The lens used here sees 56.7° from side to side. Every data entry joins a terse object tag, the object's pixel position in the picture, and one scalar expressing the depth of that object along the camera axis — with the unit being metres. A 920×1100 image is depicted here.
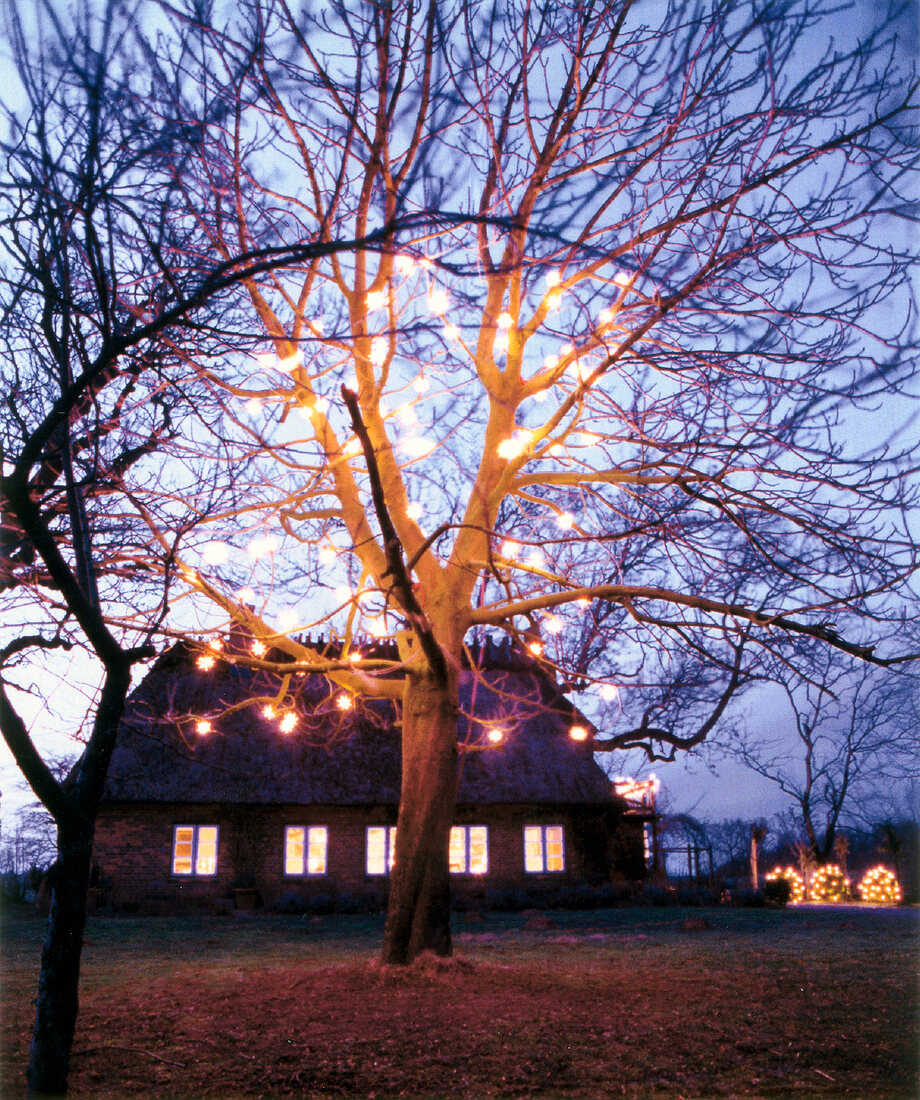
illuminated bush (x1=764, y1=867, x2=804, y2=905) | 26.33
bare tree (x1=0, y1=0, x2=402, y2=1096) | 3.74
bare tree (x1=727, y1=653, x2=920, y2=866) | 29.11
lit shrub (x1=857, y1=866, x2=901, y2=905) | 23.53
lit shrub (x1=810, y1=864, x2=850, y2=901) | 25.62
